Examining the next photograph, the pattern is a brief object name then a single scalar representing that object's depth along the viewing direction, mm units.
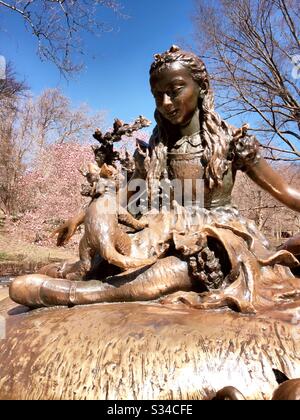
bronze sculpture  1505
